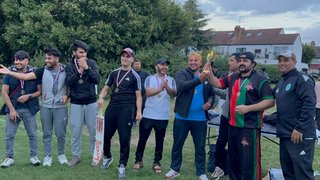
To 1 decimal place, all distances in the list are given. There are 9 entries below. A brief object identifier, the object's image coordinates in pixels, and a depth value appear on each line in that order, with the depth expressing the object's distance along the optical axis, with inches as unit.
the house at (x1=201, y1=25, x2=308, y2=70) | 2229.3
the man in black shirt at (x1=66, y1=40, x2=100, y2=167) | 226.4
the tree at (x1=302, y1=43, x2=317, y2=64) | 2418.8
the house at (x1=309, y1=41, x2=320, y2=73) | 2684.5
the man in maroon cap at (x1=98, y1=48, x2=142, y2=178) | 223.8
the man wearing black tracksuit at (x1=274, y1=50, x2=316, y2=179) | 171.5
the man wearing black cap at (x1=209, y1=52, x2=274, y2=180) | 185.0
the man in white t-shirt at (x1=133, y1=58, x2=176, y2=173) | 225.8
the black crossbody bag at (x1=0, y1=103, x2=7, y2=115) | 233.9
